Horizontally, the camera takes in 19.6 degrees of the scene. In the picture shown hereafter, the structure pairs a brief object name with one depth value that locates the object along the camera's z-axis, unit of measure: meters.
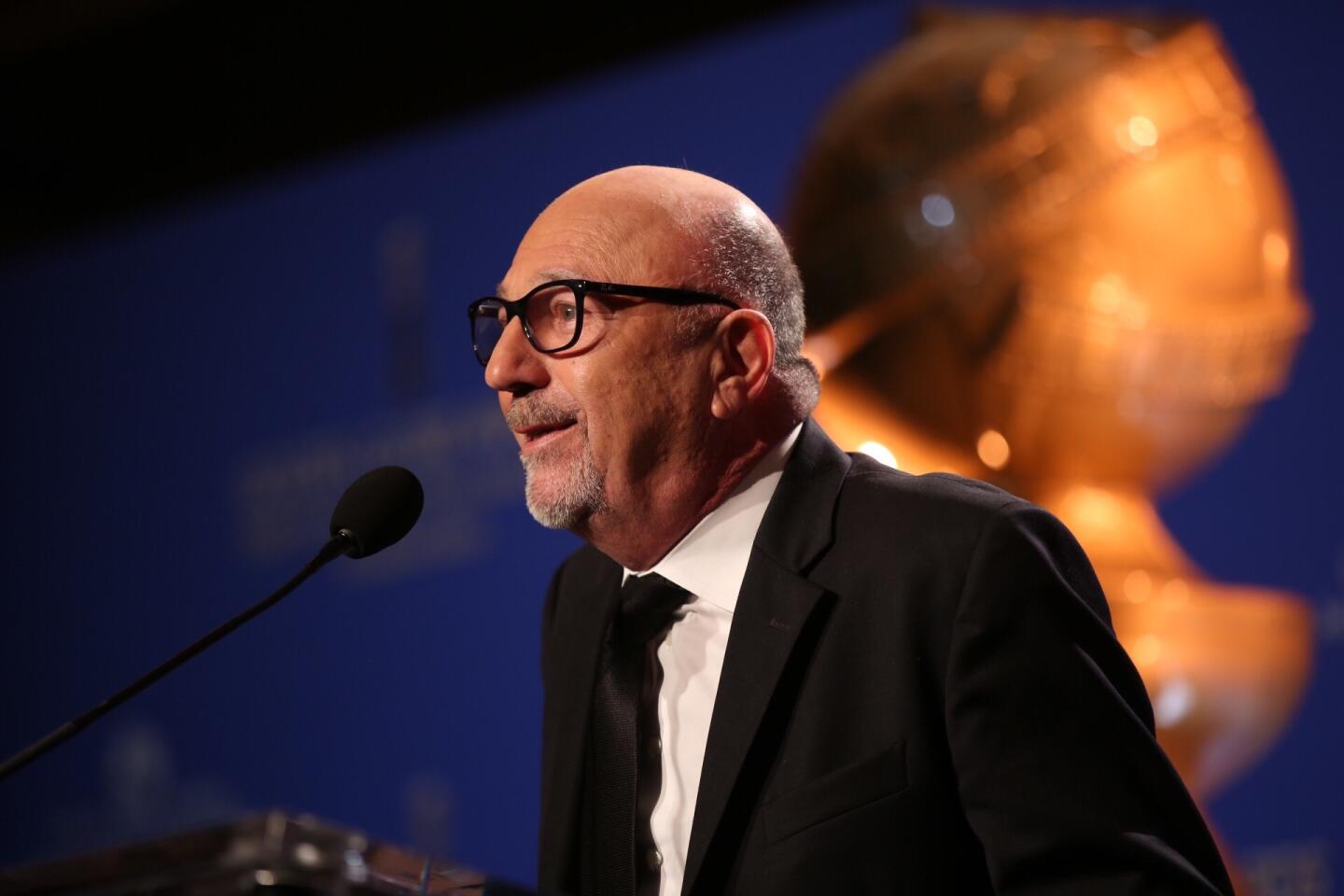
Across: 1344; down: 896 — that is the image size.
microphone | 2.33
